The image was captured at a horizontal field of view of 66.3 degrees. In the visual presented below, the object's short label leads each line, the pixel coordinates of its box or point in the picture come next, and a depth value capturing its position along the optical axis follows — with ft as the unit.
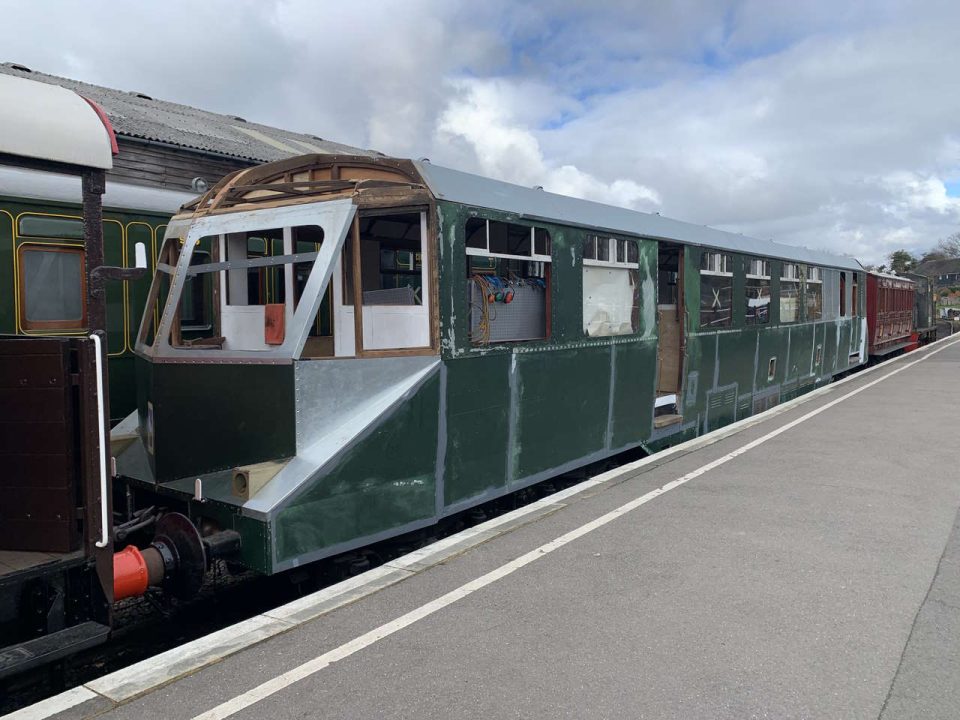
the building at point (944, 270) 268.21
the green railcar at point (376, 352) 14.43
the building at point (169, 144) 41.39
